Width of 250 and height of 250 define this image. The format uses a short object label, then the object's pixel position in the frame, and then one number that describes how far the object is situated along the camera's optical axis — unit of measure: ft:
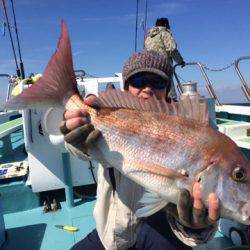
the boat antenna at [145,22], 24.19
